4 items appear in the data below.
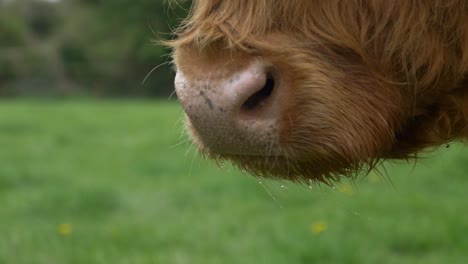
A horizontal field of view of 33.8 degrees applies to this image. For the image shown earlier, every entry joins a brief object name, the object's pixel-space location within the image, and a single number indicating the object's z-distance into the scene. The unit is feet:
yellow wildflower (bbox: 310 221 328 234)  13.80
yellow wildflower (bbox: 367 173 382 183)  19.64
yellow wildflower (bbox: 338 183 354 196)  16.97
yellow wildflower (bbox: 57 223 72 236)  14.62
